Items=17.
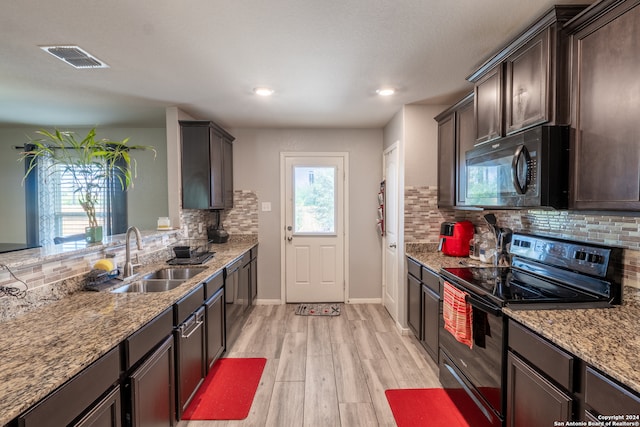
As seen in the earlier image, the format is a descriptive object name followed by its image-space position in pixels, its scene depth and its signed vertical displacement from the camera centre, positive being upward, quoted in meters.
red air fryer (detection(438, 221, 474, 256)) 2.81 -0.30
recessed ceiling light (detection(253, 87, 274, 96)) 2.63 +1.02
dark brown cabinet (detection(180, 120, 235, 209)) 3.20 +0.45
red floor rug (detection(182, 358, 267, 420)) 2.01 -1.36
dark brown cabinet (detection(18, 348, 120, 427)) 0.89 -0.64
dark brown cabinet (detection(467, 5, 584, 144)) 1.47 +0.70
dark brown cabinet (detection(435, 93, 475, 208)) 2.50 +0.53
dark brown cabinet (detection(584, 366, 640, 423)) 0.90 -0.60
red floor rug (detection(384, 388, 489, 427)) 1.87 -1.36
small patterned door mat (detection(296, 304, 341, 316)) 3.79 -1.32
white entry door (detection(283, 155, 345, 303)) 4.10 -0.29
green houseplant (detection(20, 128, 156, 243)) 2.05 +0.25
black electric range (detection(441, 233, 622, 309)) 1.50 -0.44
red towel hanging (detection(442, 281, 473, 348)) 1.80 -0.67
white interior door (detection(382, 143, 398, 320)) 3.41 -0.33
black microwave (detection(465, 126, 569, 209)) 1.48 +0.20
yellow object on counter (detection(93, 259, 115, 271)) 1.94 -0.37
